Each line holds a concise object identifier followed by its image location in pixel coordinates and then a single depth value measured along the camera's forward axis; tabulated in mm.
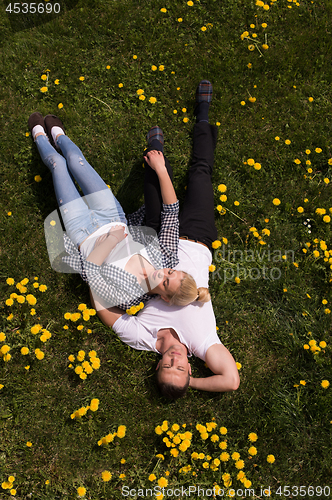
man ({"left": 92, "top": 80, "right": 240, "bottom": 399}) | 3080
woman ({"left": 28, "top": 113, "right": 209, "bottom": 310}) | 3193
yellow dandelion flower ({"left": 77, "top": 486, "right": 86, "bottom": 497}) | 2865
